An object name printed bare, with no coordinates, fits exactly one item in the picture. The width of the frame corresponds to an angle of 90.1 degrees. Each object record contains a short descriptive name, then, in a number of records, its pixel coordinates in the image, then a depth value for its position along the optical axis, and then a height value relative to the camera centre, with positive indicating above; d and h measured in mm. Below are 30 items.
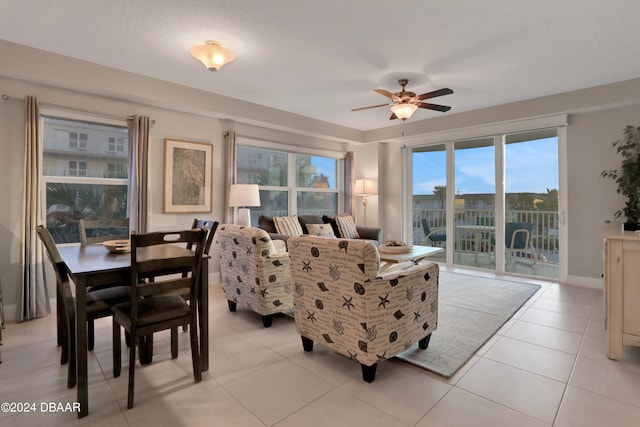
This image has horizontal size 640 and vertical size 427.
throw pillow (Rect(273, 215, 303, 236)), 4689 -154
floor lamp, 6117 +537
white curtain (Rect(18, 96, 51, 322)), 3074 -67
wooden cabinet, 2250 -550
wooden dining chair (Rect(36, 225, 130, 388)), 1860 -574
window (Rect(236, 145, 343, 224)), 5152 +629
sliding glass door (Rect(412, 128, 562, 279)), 4785 +240
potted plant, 3617 +487
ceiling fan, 3606 +1283
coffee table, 3521 -463
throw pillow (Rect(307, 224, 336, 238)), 4871 -228
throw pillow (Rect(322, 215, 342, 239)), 5401 -120
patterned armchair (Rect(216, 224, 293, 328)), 2846 -513
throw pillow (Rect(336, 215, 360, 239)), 5391 -206
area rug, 2312 -998
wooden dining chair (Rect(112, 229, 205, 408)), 1767 -556
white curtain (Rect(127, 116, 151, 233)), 3717 +498
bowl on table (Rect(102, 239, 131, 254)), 2273 -229
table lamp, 4297 +230
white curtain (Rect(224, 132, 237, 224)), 4598 +666
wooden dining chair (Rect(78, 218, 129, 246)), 2736 -96
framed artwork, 4094 +521
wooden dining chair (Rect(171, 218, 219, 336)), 2334 -132
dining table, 1716 -359
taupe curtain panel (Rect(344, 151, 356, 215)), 6453 +708
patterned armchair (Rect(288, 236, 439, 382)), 1920 -550
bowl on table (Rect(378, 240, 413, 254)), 3697 -386
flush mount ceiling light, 2717 +1396
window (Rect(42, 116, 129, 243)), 3381 +481
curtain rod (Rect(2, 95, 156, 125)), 3070 +1125
